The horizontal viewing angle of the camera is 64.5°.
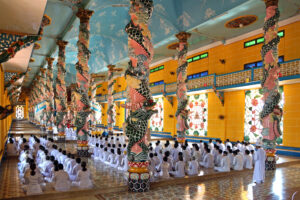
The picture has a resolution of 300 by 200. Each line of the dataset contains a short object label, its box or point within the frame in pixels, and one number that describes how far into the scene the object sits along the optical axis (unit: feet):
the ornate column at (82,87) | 34.73
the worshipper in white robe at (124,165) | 25.86
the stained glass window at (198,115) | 60.29
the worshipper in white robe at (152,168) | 23.54
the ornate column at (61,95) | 49.06
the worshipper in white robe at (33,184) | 17.99
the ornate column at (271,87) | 29.78
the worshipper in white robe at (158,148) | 34.01
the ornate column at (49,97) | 60.90
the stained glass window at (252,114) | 48.26
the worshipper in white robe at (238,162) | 28.91
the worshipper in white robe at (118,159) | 27.66
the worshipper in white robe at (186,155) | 32.53
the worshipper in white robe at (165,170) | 23.88
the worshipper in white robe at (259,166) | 23.18
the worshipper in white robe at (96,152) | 34.25
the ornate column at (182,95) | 41.34
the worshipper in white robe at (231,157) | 30.22
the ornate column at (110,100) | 71.00
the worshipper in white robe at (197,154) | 31.99
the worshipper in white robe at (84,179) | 19.83
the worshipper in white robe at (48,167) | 22.53
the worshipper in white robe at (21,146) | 37.11
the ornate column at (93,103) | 70.11
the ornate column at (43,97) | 77.47
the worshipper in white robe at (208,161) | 30.30
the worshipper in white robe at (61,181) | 19.02
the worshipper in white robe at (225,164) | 27.81
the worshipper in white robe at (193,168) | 25.82
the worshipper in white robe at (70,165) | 22.94
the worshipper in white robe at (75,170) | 22.16
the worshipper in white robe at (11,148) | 34.15
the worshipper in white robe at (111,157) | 29.09
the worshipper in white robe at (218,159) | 30.81
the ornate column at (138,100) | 20.34
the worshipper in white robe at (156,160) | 26.74
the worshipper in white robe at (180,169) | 24.56
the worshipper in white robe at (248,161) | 30.29
